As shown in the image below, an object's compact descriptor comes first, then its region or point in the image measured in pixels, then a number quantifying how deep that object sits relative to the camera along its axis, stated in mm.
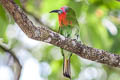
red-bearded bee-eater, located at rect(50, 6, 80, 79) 5734
